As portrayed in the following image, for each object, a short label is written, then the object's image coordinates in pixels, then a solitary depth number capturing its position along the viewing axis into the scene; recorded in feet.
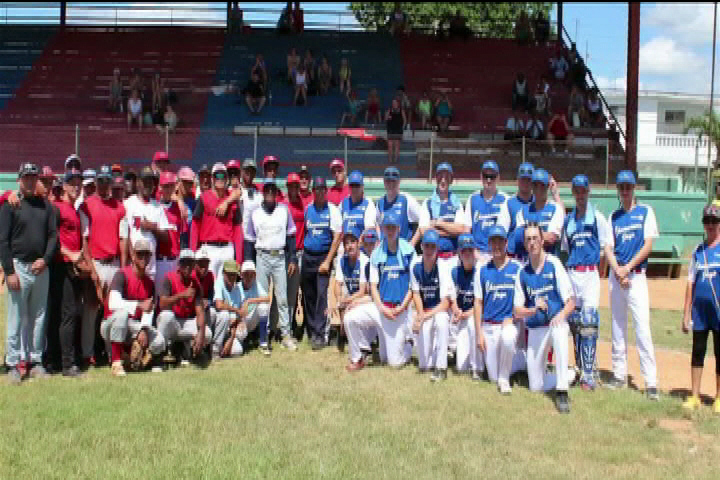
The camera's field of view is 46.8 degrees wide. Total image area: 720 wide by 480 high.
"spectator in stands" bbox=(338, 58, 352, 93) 85.66
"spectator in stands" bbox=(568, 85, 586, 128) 76.84
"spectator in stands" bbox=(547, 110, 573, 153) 68.95
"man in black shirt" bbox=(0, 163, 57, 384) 24.68
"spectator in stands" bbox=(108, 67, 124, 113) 81.56
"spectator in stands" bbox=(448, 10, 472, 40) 100.01
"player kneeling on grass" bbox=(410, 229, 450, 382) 27.07
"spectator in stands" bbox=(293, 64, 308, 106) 83.10
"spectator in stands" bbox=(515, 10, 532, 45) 96.91
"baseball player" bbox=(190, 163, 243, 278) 29.91
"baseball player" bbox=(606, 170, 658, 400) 25.48
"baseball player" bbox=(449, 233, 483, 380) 26.96
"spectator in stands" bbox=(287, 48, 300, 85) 86.07
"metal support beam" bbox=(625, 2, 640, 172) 74.64
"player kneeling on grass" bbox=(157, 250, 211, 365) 27.61
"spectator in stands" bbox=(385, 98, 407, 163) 62.64
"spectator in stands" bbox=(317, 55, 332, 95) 85.87
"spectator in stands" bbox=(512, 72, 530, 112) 81.15
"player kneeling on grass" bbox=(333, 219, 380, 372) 28.27
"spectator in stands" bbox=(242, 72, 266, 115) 80.84
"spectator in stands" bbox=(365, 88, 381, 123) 76.64
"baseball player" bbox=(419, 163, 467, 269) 29.04
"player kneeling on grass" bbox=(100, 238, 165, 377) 26.63
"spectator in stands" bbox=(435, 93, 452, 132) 76.01
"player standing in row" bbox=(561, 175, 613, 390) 25.81
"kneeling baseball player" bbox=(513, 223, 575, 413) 24.29
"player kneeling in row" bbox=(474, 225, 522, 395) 25.64
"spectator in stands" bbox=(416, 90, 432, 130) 76.02
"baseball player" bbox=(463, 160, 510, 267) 28.12
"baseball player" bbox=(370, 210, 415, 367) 28.30
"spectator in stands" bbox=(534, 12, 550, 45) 97.86
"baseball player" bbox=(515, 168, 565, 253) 26.35
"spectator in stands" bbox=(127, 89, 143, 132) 75.10
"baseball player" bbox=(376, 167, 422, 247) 29.96
